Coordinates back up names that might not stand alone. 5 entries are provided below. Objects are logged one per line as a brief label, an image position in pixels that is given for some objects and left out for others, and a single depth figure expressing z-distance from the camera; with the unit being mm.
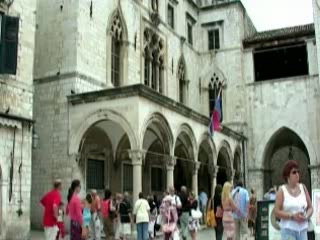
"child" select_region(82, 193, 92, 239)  12547
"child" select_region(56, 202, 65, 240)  10339
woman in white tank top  5602
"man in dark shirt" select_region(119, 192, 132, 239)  14195
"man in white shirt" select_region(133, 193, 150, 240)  13227
